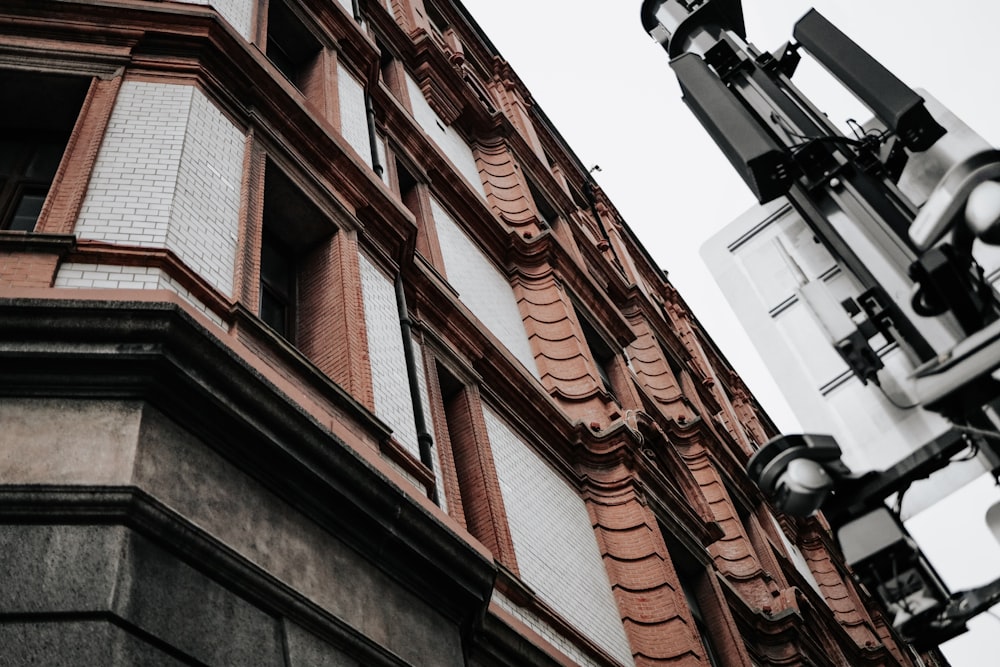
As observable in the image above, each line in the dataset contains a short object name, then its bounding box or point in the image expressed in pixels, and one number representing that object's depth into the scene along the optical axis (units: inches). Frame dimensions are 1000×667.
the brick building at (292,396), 199.8
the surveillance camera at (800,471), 155.3
